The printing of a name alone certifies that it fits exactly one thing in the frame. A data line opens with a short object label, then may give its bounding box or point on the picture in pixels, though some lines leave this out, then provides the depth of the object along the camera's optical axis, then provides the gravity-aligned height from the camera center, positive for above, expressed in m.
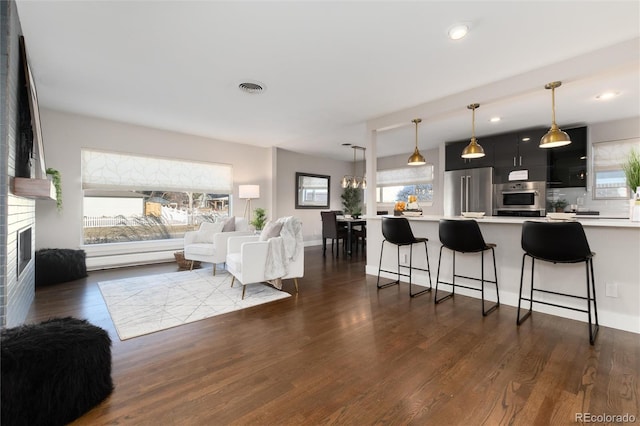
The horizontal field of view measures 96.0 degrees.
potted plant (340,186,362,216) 8.41 +0.41
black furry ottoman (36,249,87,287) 3.70 -0.68
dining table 6.07 -0.20
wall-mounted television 2.29 +0.81
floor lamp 5.98 +0.47
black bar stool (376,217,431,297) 3.53 -0.25
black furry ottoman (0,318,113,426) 1.27 -0.75
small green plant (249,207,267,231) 5.91 -0.12
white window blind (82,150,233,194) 4.72 +0.76
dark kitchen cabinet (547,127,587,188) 4.63 +0.83
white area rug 2.63 -0.94
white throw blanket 3.41 -0.43
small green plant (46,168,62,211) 4.04 +0.48
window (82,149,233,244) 4.76 +0.36
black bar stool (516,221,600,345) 2.32 -0.26
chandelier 6.67 +0.76
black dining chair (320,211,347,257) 6.14 -0.32
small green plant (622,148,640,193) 2.60 +0.36
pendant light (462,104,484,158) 3.60 +0.78
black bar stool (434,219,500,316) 2.93 -0.26
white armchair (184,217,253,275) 4.32 -0.43
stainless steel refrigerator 5.40 +0.44
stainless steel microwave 4.88 +0.26
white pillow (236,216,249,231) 4.95 -0.18
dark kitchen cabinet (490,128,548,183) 4.88 +1.03
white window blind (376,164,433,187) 6.99 +0.98
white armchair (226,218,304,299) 3.27 -0.53
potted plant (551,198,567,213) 4.88 +0.14
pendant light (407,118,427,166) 4.05 +0.78
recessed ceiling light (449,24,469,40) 2.22 +1.43
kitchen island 2.49 -0.57
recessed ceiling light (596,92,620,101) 3.48 +1.44
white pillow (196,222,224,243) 4.81 -0.28
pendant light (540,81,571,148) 2.87 +0.77
